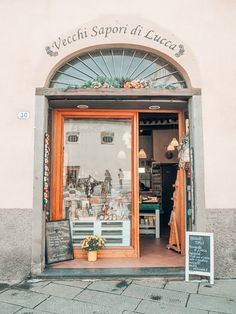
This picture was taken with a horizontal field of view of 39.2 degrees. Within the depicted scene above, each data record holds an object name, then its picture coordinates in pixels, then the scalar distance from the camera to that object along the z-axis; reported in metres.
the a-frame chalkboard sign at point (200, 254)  5.72
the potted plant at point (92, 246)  6.73
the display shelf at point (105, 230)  7.31
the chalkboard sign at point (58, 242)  6.58
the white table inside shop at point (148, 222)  9.92
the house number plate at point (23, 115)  6.14
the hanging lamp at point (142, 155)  13.06
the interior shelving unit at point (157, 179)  13.75
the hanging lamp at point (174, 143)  11.42
